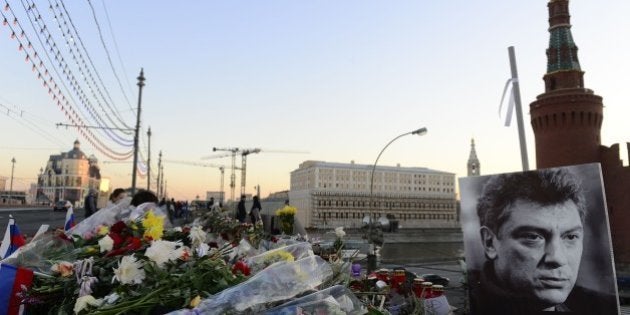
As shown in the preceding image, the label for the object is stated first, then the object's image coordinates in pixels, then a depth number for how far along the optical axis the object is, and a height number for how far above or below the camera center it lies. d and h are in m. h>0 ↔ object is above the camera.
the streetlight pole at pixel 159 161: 53.84 +6.13
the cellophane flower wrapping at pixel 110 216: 4.76 -0.01
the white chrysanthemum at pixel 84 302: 2.21 -0.42
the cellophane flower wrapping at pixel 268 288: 1.99 -0.34
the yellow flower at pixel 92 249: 3.26 -0.24
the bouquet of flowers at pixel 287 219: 7.59 -0.09
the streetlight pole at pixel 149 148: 36.51 +5.18
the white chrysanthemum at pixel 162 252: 2.54 -0.21
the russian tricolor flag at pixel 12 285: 2.75 -0.42
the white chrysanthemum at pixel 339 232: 4.84 -0.20
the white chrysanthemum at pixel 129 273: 2.37 -0.30
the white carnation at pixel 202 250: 2.91 -0.23
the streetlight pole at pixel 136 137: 23.12 +3.88
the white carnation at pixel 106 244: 3.13 -0.20
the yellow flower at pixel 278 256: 2.81 -0.26
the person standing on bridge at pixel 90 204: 12.04 +0.28
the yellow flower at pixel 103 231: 3.88 -0.13
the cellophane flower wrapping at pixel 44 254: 3.14 -0.27
